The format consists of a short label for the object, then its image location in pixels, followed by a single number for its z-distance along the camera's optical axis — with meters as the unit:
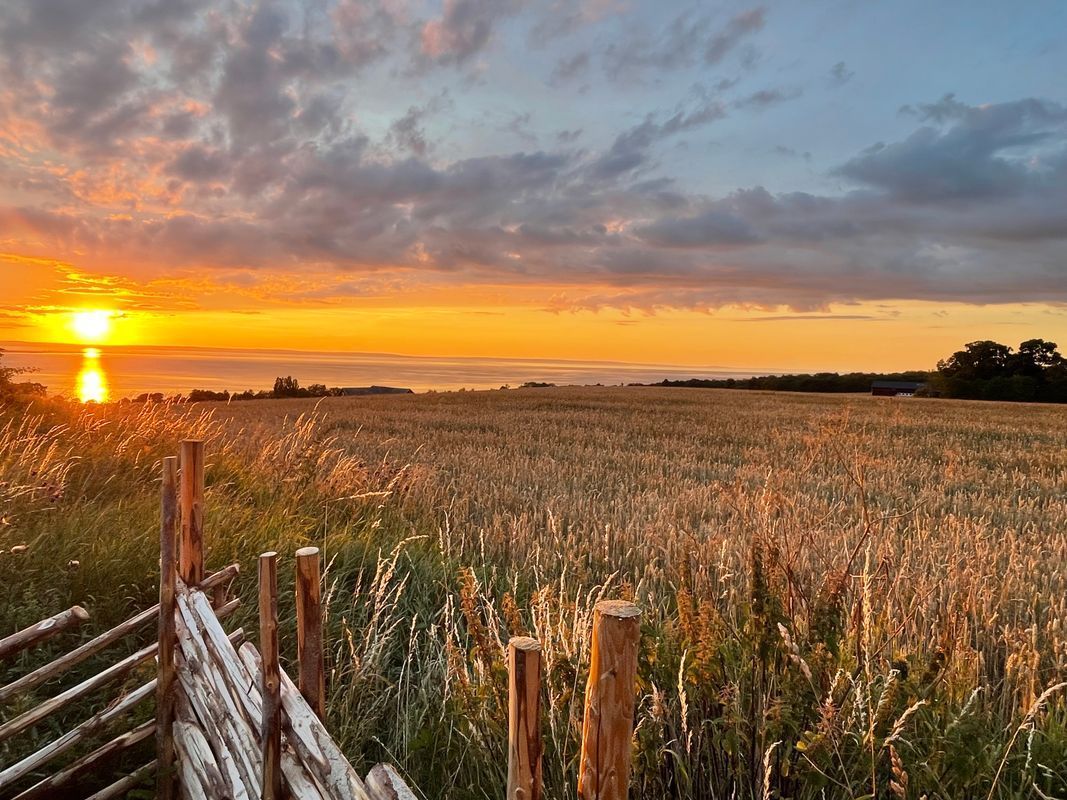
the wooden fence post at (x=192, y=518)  3.42
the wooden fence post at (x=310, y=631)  2.25
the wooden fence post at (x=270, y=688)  2.34
